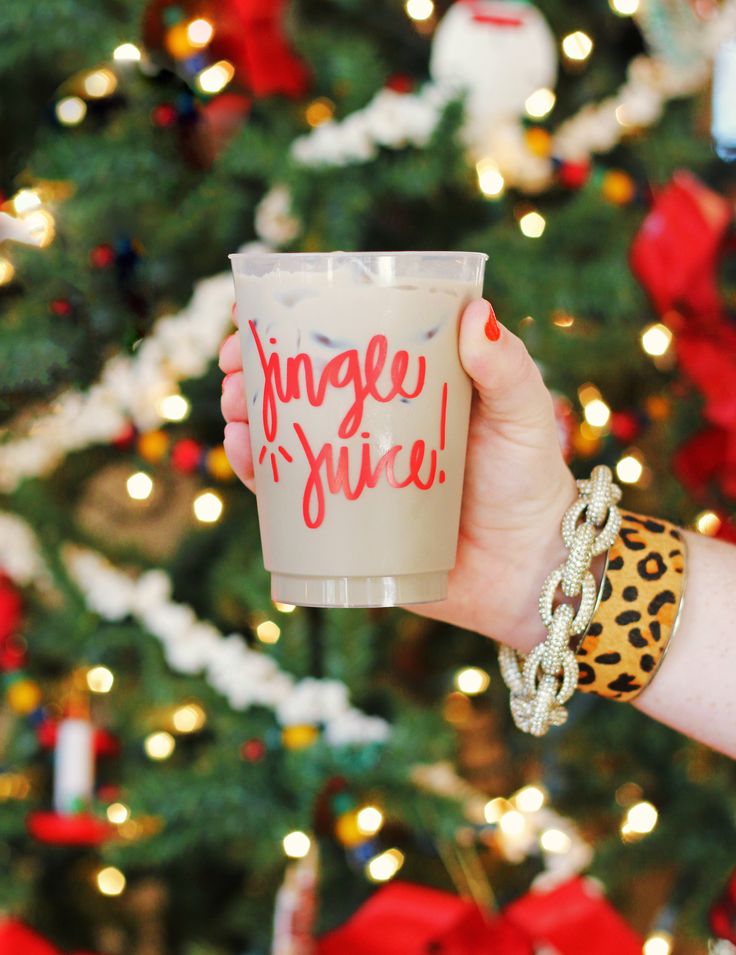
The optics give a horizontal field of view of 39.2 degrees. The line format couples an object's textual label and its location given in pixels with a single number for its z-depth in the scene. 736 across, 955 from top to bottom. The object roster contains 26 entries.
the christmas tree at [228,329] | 1.13
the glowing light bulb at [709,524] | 1.23
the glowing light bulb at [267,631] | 1.26
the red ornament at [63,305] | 1.12
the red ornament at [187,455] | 1.20
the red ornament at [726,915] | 1.06
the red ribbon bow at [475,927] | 1.02
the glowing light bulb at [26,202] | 1.13
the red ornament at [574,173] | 1.17
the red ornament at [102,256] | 1.13
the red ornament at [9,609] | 1.28
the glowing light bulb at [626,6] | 1.17
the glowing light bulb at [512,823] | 1.21
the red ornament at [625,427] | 1.24
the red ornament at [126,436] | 1.21
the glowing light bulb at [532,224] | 1.21
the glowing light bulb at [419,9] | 1.18
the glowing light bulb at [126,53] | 1.10
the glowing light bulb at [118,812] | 1.18
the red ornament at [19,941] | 1.12
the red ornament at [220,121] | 1.21
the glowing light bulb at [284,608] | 1.21
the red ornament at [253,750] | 1.19
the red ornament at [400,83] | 1.16
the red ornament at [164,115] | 1.14
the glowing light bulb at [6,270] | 1.11
